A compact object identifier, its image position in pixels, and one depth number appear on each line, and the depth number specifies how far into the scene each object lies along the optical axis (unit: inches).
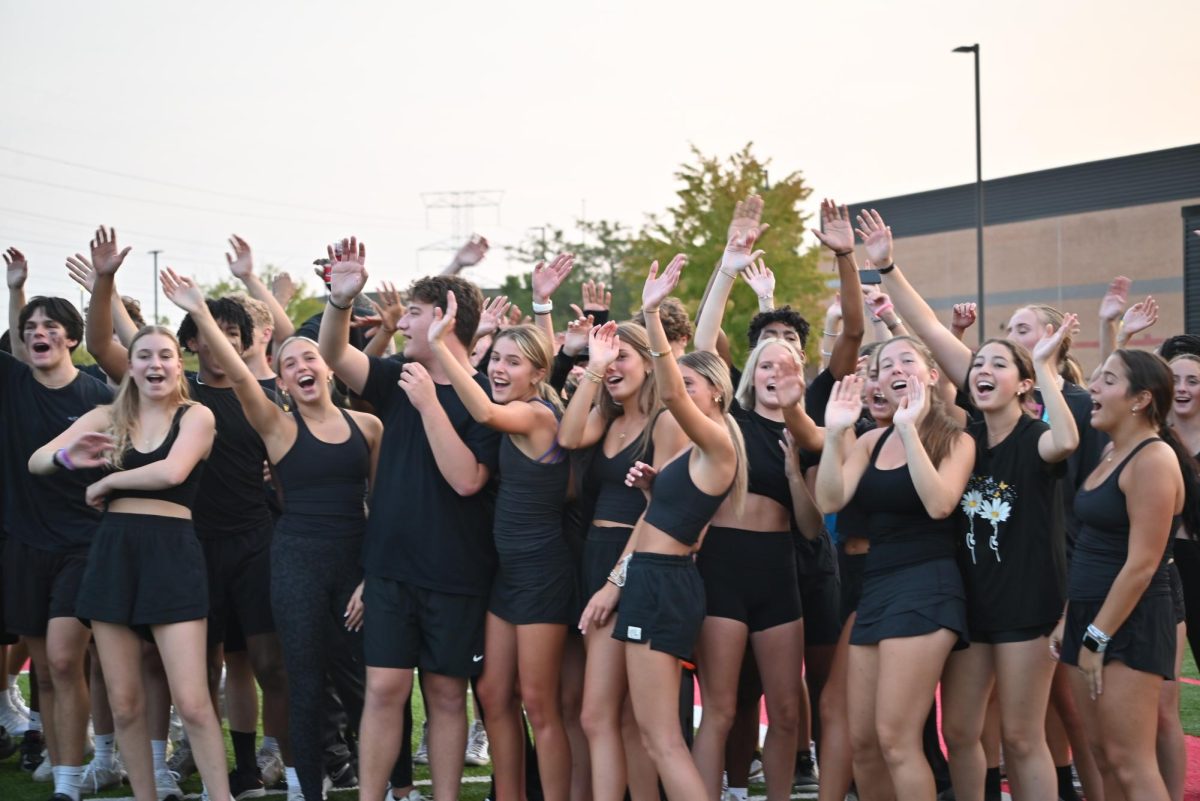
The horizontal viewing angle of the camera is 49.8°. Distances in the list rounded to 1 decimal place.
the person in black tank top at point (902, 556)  195.2
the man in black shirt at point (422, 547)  224.4
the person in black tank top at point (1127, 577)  194.4
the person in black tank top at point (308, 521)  235.0
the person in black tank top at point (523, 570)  221.9
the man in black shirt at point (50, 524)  252.7
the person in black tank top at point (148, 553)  229.6
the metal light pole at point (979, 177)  964.0
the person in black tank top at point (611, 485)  212.5
